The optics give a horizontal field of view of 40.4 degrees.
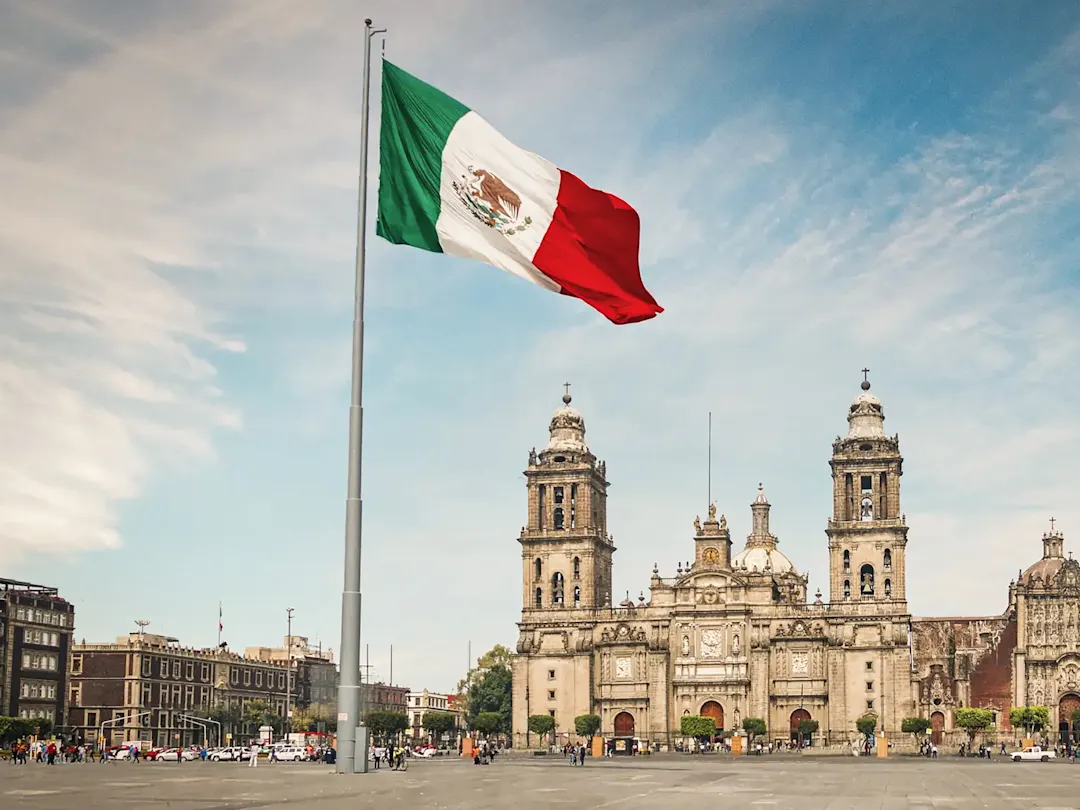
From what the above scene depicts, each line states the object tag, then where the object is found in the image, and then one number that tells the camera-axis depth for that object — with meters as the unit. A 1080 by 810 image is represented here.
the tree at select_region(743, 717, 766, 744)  112.31
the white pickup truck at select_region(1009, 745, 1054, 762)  88.12
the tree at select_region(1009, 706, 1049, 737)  116.38
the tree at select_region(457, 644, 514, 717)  151.38
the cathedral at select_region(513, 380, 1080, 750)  116.06
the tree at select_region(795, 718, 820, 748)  113.12
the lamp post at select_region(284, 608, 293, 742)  141.27
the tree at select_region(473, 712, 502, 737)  115.88
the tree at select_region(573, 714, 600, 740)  115.75
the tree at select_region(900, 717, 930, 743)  110.12
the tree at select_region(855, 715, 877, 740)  112.25
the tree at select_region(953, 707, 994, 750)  114.81
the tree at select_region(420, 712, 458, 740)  131.50
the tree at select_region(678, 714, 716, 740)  110.81
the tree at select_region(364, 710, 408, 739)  108.56
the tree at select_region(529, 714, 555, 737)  117.31
